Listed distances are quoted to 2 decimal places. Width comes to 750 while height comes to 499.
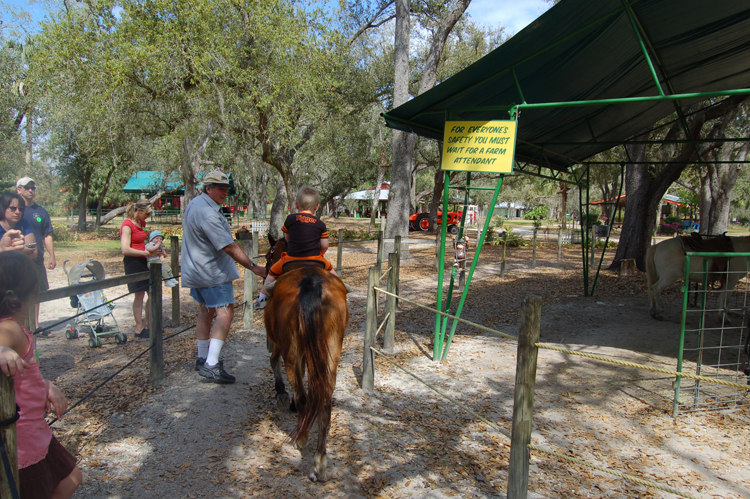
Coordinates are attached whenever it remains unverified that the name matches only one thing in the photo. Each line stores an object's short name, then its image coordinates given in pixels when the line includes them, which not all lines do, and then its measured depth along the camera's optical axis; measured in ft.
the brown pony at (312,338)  10.00
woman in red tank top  18.76
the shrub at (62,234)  63.70
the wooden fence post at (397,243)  26.64
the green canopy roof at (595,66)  13.79
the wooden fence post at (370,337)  14.68
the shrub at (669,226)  93.25
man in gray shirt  13.79
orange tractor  96.53
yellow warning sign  15.51
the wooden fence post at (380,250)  25.75
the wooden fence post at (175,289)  22.25
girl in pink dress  5.76
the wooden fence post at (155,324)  14.73
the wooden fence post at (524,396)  8.46
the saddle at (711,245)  22.72
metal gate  13.38
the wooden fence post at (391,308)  18.29
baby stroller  18.98
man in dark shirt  15.80
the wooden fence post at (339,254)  31.62
